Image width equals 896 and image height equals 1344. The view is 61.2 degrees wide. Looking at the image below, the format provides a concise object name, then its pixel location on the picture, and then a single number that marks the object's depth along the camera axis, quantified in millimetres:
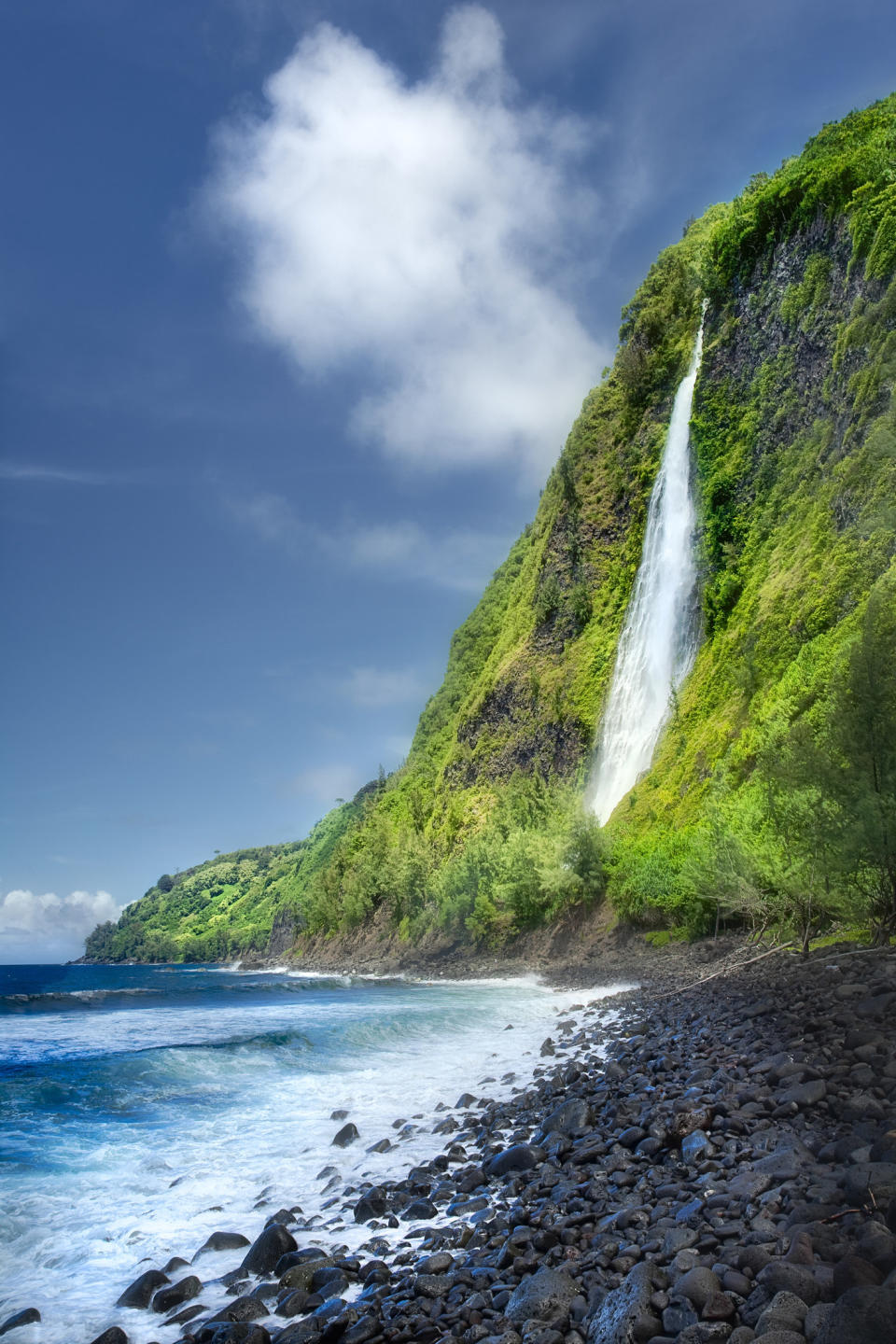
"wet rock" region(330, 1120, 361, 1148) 11555
